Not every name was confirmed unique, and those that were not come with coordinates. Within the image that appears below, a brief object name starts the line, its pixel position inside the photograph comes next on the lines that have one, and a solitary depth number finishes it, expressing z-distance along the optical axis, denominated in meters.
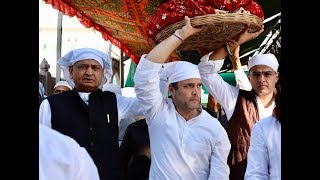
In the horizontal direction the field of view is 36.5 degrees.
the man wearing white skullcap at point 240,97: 3.60
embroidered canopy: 5.35
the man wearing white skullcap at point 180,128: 2.96
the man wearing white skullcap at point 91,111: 3.12
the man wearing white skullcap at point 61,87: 6.34
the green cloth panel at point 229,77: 9.41
